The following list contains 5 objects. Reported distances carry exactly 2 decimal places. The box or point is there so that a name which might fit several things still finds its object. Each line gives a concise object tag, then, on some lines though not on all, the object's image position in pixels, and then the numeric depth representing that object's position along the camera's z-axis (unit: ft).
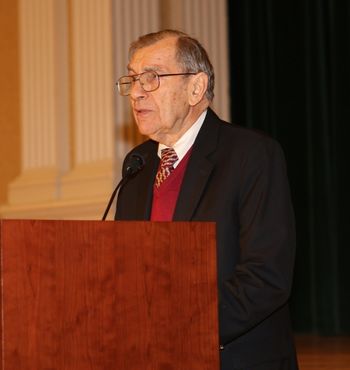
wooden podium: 13.35
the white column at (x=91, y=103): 42.78
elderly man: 16.34
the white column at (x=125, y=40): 42.57
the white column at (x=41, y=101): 45.83
